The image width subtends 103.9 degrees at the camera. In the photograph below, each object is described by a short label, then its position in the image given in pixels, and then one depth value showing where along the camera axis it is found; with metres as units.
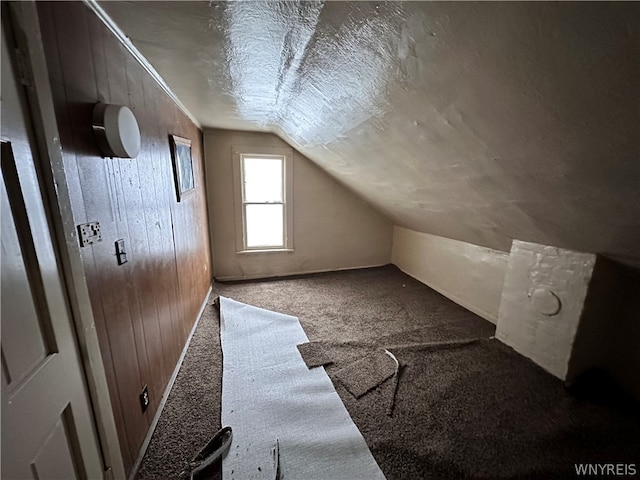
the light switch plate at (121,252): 1.10
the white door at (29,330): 0.55
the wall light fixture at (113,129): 0.97
